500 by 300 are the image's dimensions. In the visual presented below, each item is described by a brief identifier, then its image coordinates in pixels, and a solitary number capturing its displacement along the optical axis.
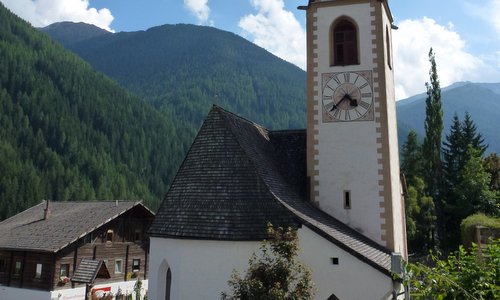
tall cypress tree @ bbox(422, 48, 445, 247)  43.72
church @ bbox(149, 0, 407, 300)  12.81
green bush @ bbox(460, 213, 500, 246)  23.47
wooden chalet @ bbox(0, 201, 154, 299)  31.22
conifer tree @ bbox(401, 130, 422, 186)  46.54
